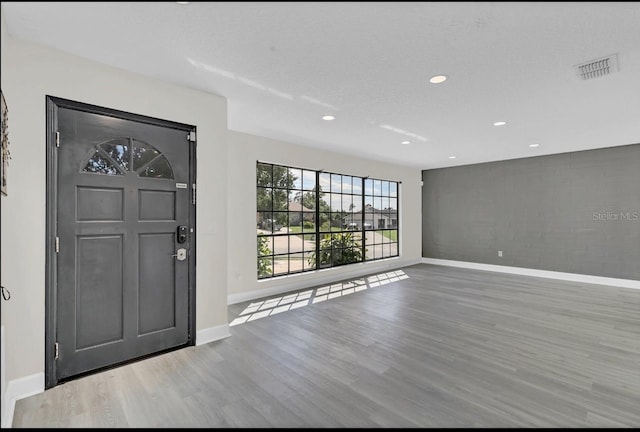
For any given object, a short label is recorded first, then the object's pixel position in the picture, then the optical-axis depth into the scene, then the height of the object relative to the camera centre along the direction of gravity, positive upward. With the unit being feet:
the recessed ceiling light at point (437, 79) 9.02 +4.13
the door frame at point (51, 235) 7.46 -0.48
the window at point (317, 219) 16.90 -0.22
